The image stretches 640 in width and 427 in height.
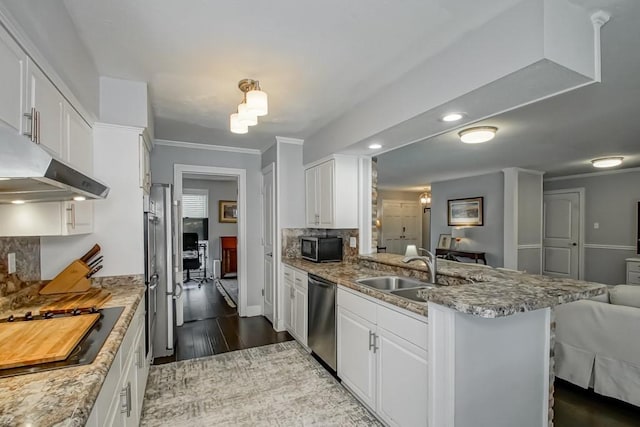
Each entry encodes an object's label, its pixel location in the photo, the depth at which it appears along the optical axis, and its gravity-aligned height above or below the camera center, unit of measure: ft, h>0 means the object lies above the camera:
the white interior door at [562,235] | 21.81 -1.50
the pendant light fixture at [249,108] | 6.70 +2.32
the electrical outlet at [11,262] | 5.99 -0.96
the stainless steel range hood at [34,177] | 2.83 +0.39
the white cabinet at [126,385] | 3.74 -2.61
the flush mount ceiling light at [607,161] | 16.36 +2.73
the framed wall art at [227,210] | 24.84 +0.19
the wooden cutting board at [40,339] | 3.69 -1.70
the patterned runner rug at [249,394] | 7.19 -4.69
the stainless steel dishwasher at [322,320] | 8.98 -3.22
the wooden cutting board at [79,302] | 5.67 -1.75
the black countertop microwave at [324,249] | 11.67 -1.34
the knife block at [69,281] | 6.79 -1.48
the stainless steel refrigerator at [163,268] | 10.00 -1.77
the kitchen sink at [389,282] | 8.75 -1.95
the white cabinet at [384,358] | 5.81 -3.12
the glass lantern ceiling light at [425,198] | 30.04 +1.45
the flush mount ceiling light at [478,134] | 11.06 +2.81
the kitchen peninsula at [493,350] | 4.90 -2.27
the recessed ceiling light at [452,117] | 6.75 +2.11
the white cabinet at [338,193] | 11.25 +0.74
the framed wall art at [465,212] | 21.76 +0.09
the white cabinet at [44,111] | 4.61 +1.64
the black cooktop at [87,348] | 3.52 -1.76
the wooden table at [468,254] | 20.97 -2.79
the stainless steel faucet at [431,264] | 7.87 -1.27
